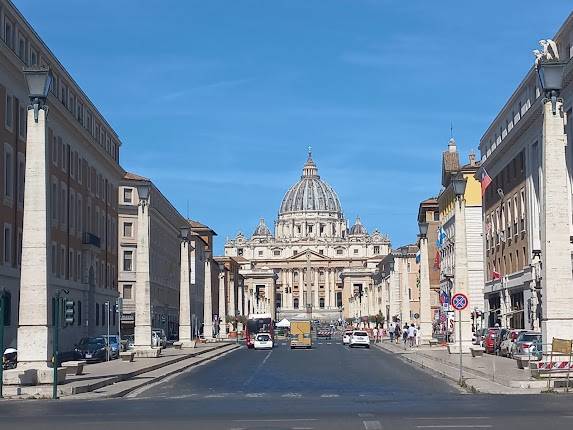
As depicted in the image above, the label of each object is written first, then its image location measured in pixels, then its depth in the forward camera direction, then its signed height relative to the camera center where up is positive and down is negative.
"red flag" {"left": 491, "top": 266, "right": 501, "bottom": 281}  75.31 +3.60
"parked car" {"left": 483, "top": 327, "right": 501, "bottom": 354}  54.43 -0.81
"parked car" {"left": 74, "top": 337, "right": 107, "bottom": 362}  50.88 -1.06
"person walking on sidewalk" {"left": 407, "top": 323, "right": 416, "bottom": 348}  74.00 -0.69
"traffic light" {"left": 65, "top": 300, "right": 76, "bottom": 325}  27.62 +0.43
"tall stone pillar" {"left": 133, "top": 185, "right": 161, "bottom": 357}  49.12 +1.71
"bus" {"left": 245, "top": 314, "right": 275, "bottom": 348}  95.00 +0.19
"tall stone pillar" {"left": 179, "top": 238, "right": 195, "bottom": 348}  63.32 +1.67
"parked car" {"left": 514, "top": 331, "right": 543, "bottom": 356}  39.82 -0.77
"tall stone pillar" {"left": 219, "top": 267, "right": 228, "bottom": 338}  102.06 +1.37
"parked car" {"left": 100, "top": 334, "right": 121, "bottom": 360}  53.44 -0.93
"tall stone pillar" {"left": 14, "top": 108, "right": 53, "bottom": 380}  29.31 +1.17
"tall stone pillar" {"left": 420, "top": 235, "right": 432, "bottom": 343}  59.28 +1.77
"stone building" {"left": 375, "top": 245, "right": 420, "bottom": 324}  80.81 +4.34
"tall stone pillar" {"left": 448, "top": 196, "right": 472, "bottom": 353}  49.97 +3.56
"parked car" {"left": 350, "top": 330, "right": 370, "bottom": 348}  84.88 -1.07
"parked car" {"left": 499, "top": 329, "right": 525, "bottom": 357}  48.92 -0.91
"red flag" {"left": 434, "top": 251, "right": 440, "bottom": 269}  87.50 +5.39
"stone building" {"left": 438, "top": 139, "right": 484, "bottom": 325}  93.25 +9.11
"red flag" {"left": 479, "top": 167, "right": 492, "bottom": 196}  58.13 +8.08
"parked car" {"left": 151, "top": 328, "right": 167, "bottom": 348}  67.98 -0.71
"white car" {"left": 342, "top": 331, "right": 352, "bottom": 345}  91.56 -1.06
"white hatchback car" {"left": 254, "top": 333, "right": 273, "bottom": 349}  83.97 -1.14
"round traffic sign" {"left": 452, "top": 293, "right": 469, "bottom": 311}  36.37 +0.80
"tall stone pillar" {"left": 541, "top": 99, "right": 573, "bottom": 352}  29.31 +2.39
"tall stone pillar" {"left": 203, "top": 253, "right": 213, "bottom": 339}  81.56 +1.74
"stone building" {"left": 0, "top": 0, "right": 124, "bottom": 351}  52.16 +9.22
